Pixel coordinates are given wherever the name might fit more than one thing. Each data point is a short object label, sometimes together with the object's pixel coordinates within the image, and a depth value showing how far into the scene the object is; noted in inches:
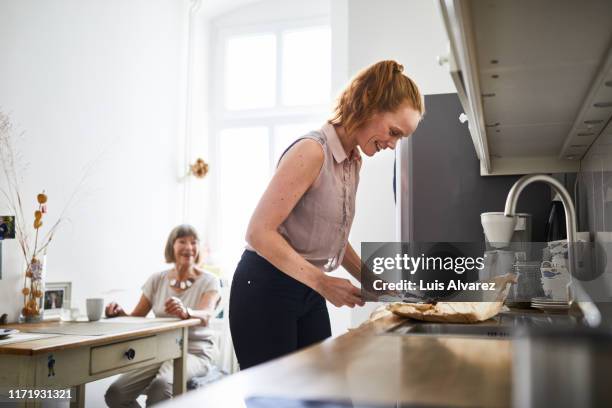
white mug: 101.5
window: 175.3
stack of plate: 62.9
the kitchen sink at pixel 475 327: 49.4
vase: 102.6
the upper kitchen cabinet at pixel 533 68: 33.2
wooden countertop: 20.4
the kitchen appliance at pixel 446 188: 94.0
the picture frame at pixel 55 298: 115.3
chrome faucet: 45.9
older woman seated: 104.8
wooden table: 71.0
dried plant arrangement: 104.7
